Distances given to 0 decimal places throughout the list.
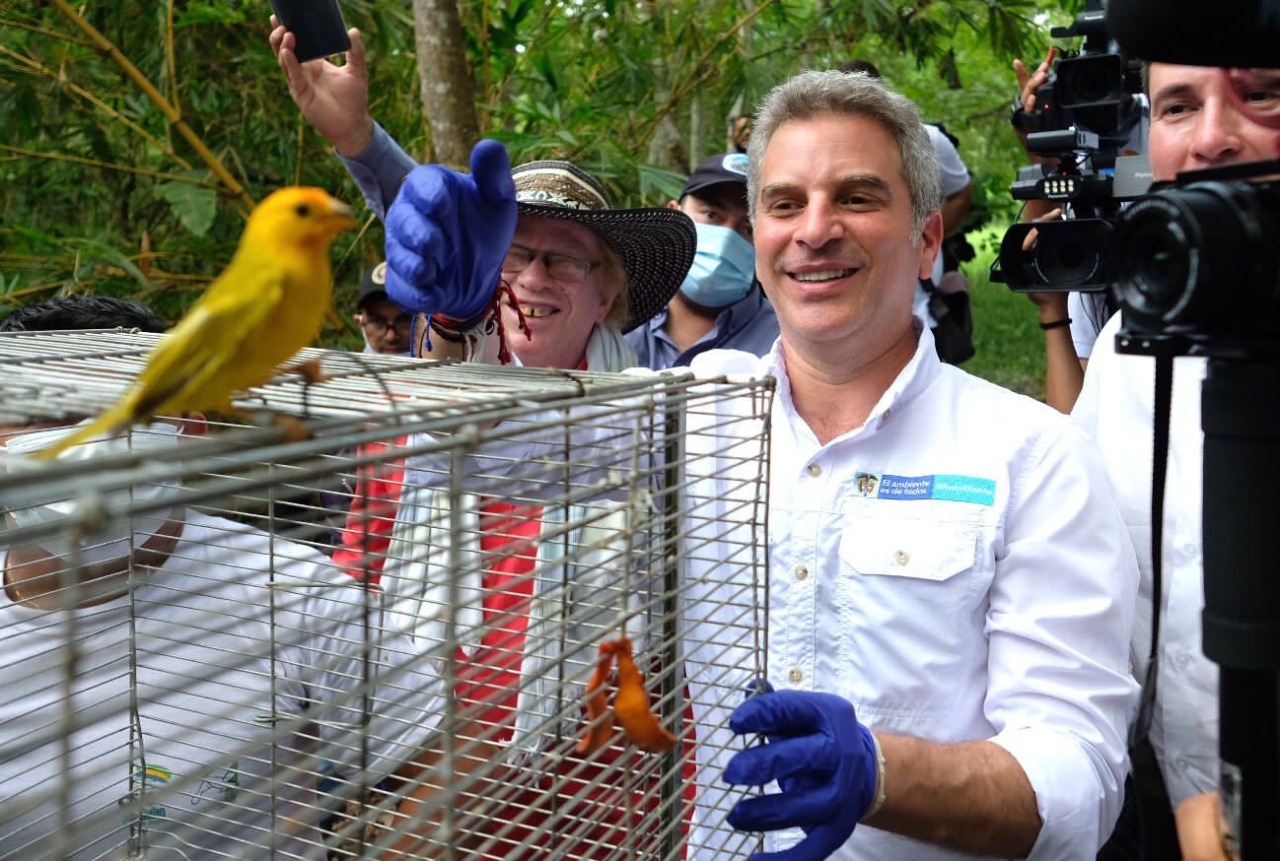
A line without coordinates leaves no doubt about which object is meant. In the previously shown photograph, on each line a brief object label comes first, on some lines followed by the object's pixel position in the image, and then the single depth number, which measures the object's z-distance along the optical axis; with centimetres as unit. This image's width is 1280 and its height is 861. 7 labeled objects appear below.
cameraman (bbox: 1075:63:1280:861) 144
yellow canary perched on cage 77
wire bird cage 84
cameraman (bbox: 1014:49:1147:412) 238
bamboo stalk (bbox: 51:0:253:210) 331
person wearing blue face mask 299
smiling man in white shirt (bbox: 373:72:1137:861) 127
